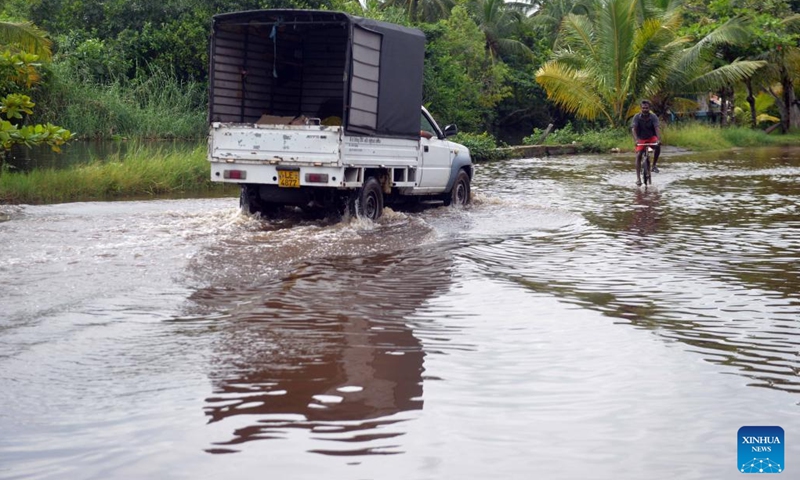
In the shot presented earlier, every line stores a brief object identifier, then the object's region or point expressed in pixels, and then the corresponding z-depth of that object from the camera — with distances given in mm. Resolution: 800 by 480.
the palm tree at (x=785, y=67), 42688
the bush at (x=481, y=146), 28453
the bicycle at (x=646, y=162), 19016
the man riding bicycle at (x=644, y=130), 19125
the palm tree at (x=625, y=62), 34188
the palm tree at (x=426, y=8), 49562
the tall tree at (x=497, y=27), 51062
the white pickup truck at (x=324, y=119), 11984
